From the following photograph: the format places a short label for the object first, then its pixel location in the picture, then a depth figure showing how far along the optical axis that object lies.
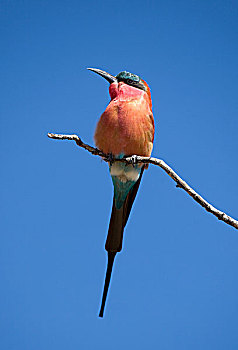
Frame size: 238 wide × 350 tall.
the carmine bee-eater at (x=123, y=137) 7.00
